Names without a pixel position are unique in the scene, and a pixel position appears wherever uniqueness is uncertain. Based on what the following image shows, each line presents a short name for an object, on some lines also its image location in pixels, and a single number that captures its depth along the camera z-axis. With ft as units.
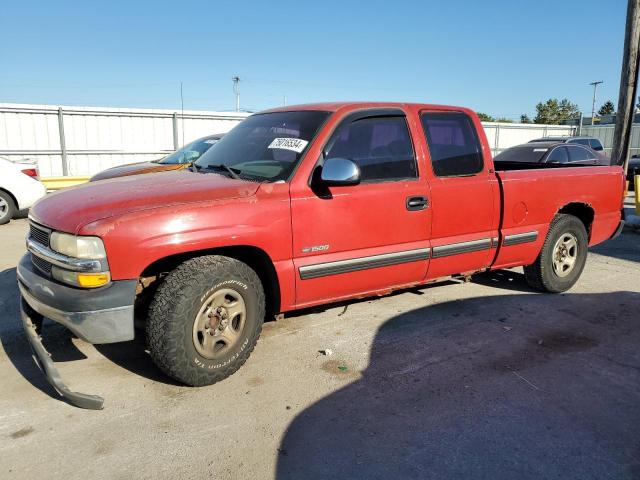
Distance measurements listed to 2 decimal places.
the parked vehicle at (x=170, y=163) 27.12
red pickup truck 10.03
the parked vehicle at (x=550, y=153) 37.70
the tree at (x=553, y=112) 196.95
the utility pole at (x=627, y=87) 33.01
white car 33.14
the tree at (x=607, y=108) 284.61
